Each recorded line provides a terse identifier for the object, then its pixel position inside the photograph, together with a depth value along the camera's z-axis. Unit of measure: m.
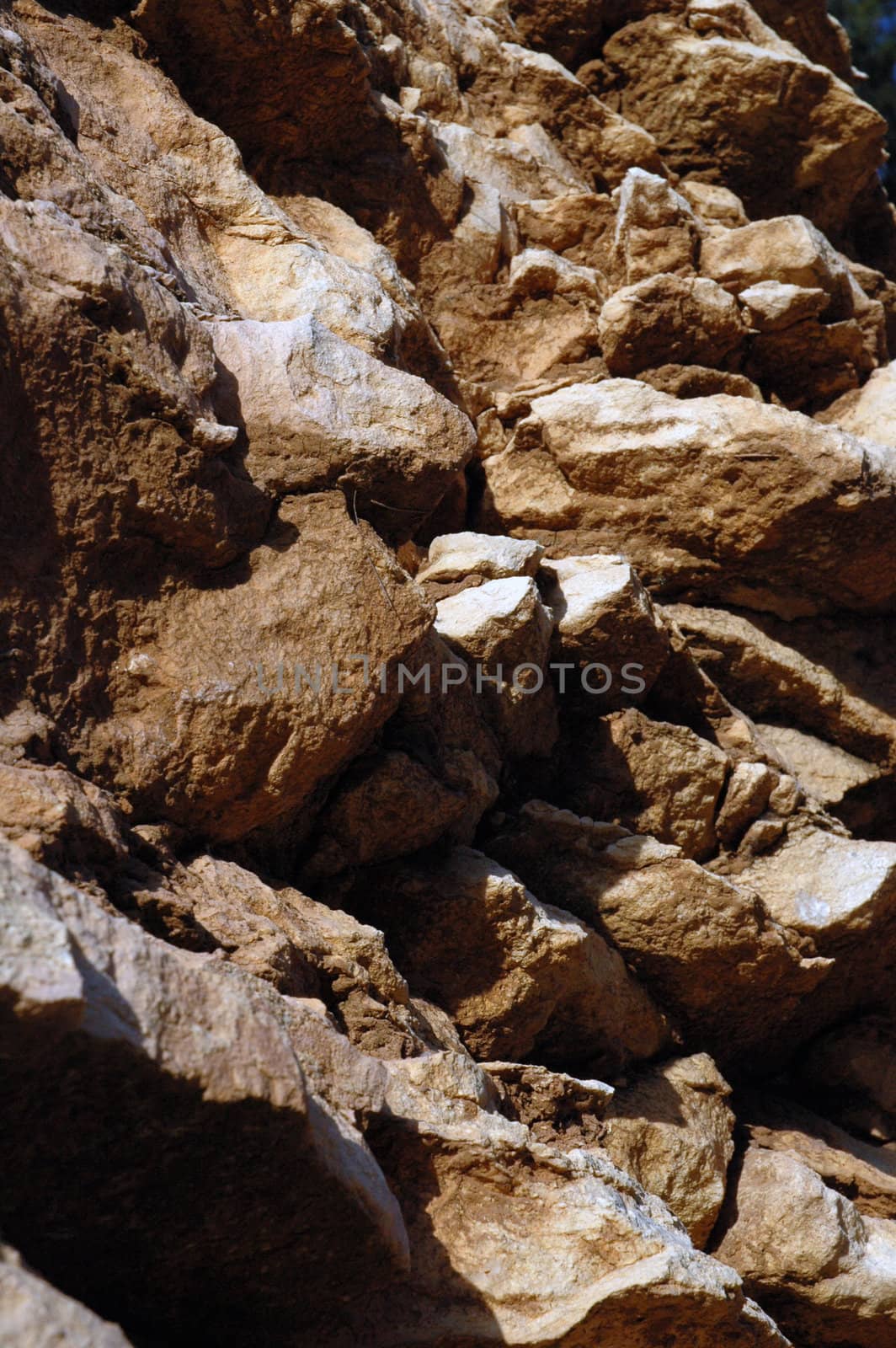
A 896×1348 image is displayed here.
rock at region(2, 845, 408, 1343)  1.98
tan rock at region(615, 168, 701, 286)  6.88
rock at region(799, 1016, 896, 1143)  5.39
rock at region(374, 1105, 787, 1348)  2.80
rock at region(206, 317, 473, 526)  4.05
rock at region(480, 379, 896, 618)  5.68
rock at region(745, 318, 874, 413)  6.89
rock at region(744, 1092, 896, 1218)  4.88
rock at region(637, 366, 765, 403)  6.32
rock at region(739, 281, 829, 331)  6.71
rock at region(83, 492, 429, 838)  3.47
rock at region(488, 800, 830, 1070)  4.61
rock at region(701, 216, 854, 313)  6.98
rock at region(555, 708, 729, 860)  5.06
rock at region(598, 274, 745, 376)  6.27
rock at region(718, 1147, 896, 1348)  4.35
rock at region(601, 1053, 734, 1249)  4.27
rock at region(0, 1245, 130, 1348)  1.59
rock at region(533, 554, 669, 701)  4.99
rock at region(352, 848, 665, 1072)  4.10
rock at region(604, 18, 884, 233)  8.23
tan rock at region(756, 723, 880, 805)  5.93
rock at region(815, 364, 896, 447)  6.80
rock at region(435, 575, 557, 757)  4.56
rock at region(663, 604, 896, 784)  5.95
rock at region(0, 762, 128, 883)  2.75
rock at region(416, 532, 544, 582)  4.88
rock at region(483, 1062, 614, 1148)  3.79
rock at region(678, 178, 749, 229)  8.09
